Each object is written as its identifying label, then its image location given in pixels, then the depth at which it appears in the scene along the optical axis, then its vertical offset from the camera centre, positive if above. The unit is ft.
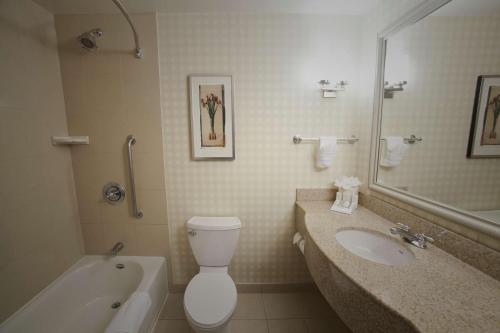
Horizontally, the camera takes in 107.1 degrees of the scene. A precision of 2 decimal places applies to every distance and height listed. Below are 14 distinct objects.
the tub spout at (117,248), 5.18 -2.98
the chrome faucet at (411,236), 3.08 -1.65
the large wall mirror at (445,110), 2.53 +0.50
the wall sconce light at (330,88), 4.78 +1.33
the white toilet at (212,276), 3.49 -3.26
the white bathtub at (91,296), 3.85 -3.73
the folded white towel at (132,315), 3.19 -3.20
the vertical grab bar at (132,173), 4.72 -0.83
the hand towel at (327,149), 4.83 -0.24
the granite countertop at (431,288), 1.85 -1.79
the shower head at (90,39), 3.95 +2.21
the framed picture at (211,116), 4.78 +0.64
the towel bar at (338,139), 4.98 +0.02
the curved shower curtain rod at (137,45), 3.94 +2.33
